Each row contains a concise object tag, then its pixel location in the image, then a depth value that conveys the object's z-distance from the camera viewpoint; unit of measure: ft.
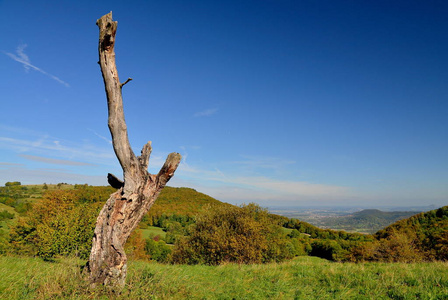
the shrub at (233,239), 91.35
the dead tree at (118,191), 22.67
